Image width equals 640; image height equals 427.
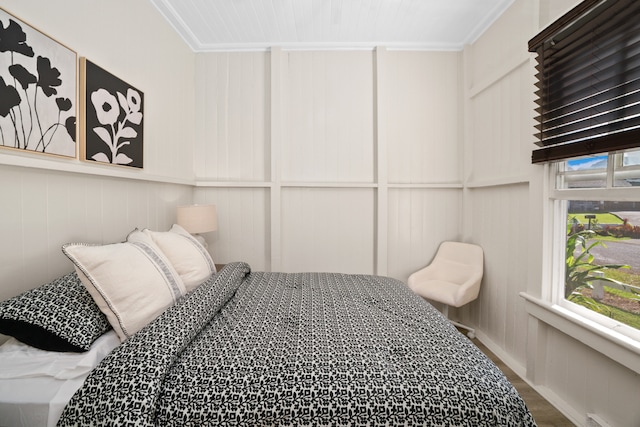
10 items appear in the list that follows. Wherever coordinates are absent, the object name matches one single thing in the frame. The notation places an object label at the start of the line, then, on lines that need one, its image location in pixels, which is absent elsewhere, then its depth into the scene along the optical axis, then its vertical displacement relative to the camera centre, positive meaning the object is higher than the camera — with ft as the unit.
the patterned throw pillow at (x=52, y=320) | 3.26 -1.40
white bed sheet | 2.89 -1.94
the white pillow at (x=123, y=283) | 3.68 -1.09
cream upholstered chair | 7.79 -2.17
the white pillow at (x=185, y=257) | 5.32 -1.03
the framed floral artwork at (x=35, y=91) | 3.92 +1.79
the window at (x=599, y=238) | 4.55 -0.59
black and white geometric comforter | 2.77 -1.87
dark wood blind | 4.25 +2.25
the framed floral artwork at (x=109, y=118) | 5.24 +1.85
